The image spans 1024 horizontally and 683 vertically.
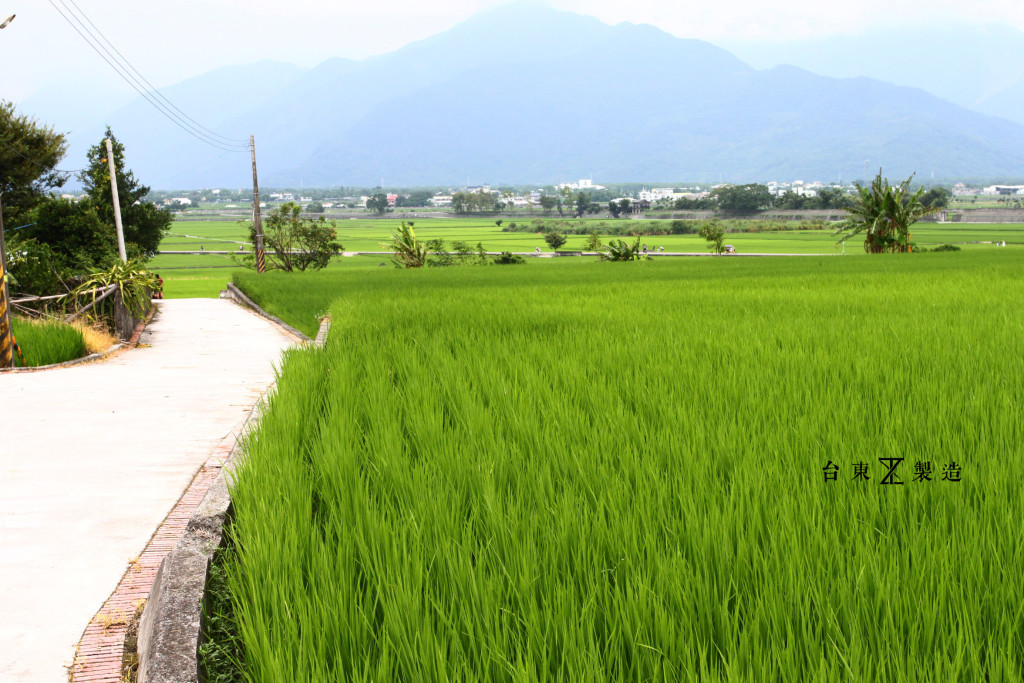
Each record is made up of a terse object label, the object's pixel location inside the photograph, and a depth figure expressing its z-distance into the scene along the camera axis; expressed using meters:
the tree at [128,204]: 37.77
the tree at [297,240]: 46.75
